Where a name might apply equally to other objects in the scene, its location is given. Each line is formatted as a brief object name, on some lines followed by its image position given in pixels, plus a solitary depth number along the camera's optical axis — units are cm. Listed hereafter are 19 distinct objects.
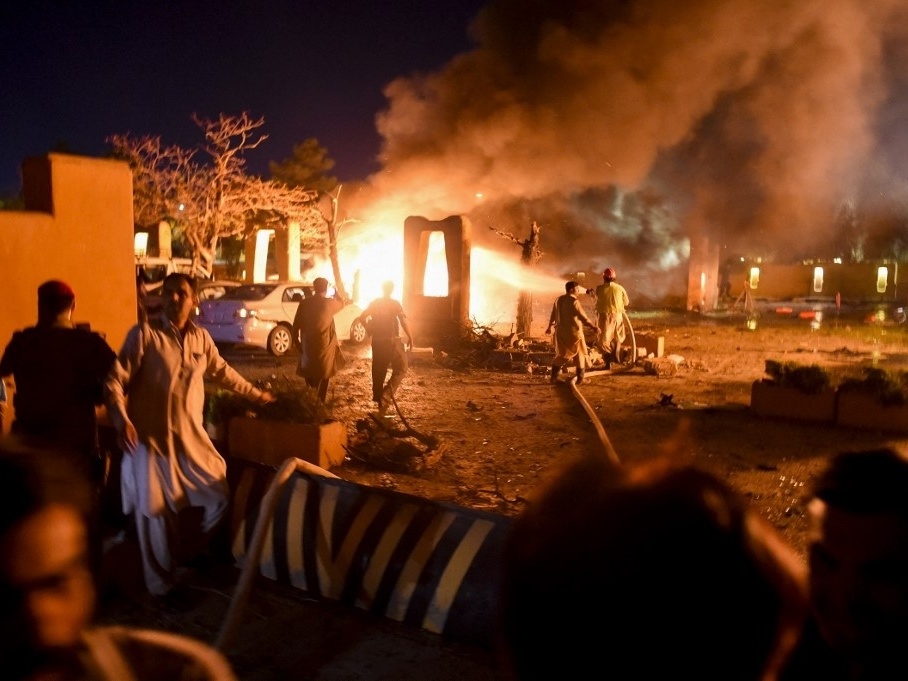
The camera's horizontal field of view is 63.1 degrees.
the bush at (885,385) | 784
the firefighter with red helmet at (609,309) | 1197
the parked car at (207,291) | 1296
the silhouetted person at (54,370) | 397
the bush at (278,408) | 625
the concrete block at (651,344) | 1340
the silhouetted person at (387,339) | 814
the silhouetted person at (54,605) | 116
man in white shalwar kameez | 391
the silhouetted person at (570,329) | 1080
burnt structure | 1539
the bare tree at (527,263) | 1499
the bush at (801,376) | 833
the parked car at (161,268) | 1852
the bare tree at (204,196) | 2053
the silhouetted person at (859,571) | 122
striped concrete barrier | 360
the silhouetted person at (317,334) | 747
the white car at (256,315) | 1352
